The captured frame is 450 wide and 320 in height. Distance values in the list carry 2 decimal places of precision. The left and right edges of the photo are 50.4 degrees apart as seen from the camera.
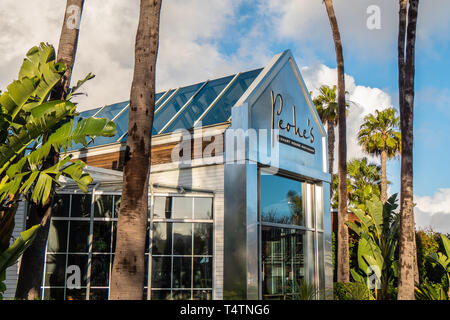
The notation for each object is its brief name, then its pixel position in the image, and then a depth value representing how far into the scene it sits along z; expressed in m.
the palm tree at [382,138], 34.31
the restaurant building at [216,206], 12.64
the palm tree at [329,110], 31.58
